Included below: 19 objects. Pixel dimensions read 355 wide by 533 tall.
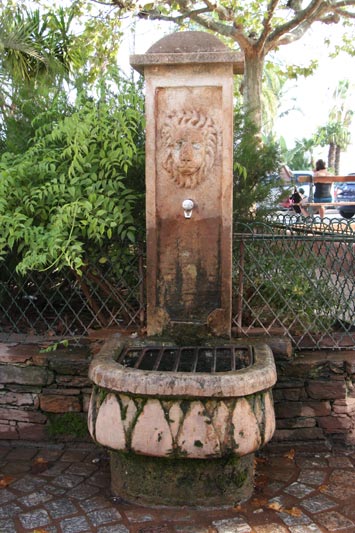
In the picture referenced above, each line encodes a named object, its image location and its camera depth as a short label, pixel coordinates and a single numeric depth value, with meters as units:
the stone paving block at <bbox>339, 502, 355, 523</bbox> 2.79
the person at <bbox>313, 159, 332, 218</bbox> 9.43
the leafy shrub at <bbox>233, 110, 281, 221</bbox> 4.61
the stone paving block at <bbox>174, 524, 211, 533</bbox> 2.66
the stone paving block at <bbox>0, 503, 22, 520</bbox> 2.80
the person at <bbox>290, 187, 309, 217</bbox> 8.51
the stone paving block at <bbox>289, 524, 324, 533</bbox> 2.65
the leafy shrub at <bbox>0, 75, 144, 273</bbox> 3.42
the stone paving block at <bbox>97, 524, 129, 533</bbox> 2.65
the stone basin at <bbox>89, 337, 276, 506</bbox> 2.66
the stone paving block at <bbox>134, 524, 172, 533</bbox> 2.65
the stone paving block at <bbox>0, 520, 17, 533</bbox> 2.65
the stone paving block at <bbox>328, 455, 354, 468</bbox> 3.37
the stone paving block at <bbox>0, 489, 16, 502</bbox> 2.95
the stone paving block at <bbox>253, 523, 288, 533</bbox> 2.65
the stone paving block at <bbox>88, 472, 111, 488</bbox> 3.16
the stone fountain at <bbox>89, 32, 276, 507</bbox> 2.68
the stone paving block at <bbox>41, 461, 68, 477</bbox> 3.28
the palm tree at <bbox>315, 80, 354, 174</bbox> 46.81
